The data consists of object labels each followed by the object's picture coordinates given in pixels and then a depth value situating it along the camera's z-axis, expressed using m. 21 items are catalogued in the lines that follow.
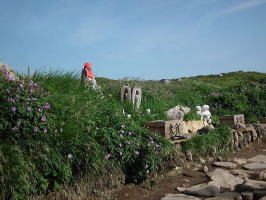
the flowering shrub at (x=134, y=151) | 5.31
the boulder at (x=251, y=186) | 5.01
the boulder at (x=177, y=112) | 9.38
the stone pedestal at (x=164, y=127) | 7.09
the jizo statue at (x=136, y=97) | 8.82
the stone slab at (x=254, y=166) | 6.56
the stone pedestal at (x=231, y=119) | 9.45
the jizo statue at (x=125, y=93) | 8.82
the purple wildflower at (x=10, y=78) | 4.99
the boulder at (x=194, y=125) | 8.53
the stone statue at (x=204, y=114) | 10.13
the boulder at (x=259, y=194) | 4.50
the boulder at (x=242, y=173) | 6.08
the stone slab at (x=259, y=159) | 7.18
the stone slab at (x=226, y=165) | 6.66
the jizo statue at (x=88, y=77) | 7.21
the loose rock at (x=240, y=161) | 6.99
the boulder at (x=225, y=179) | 5.51
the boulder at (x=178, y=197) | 4.88
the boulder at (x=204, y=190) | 5.06
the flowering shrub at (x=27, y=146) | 4.27
